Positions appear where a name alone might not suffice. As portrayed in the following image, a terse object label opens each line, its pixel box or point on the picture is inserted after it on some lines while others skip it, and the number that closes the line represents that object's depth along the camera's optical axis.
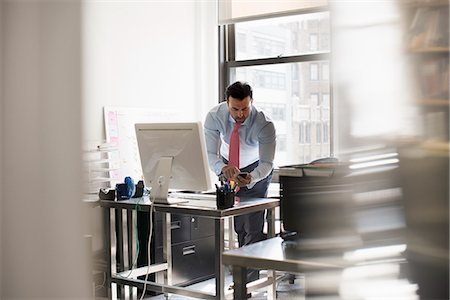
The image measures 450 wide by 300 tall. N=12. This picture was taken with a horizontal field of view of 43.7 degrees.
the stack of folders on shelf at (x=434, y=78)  1.20
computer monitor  2.81
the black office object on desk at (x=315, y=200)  1.37
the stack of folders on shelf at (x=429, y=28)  1.21
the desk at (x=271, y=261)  1.43
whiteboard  3.63
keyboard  3.12
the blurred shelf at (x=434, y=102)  1.20
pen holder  2.72
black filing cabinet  3.47
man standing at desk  3.17
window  4.19
